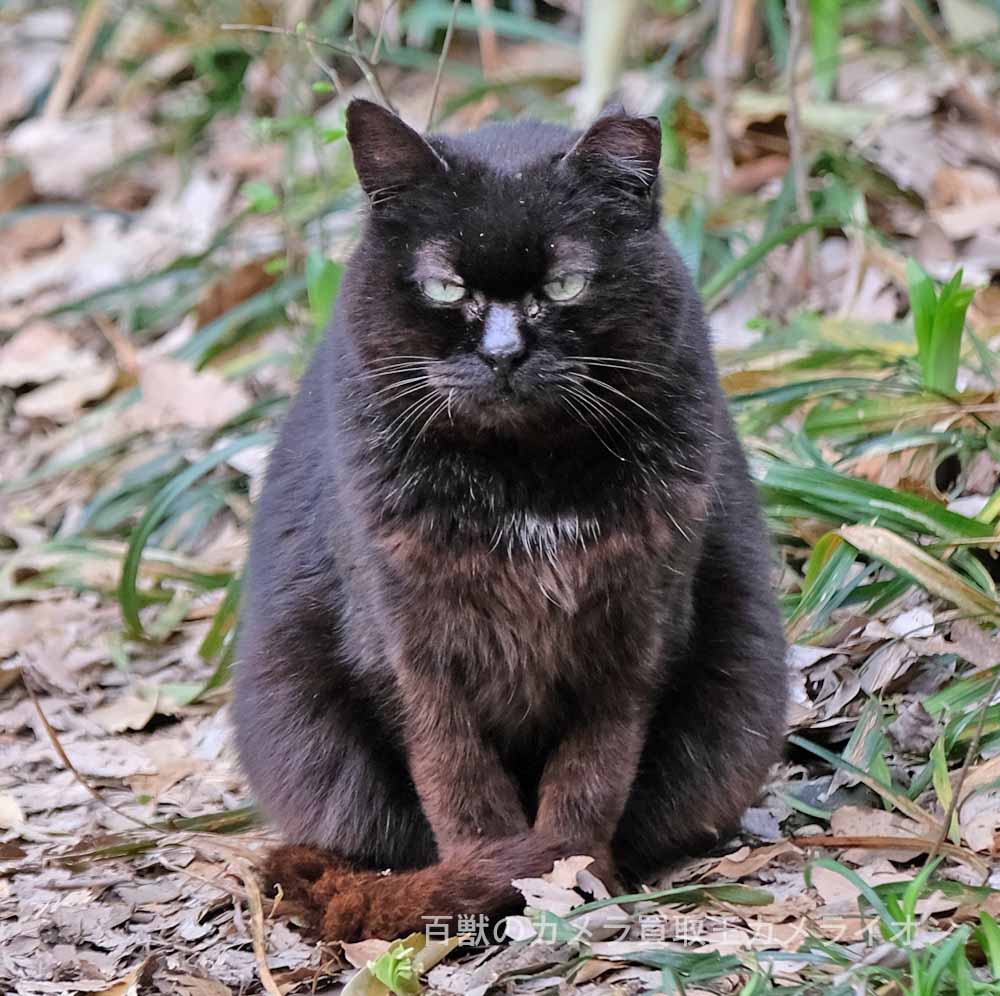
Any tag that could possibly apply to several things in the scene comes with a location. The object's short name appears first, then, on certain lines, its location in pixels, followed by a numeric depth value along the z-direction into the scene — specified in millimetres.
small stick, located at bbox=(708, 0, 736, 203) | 9758
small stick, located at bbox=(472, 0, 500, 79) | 11930
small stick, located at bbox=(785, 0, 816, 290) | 8898
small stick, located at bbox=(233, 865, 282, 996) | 4941
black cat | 4875
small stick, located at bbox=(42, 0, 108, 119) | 13437
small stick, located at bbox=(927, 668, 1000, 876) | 4949
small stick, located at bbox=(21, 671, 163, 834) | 5925
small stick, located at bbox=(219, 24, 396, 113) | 7031
